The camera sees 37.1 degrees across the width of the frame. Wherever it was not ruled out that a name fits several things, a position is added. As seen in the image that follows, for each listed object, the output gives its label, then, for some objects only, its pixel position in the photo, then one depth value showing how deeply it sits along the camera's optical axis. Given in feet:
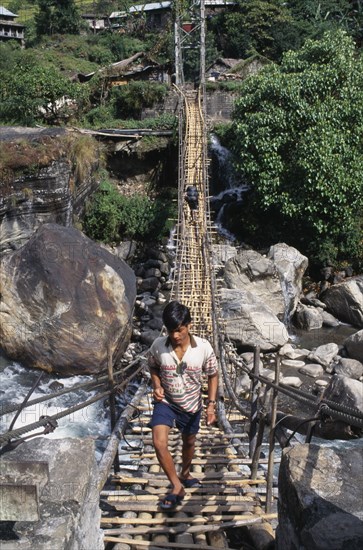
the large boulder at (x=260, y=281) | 32.96
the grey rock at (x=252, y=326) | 28.91
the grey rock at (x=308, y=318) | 33.12
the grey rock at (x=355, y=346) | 28.66
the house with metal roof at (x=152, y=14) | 86.38
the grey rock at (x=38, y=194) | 30.73
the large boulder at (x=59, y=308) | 24.22
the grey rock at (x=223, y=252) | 36.68
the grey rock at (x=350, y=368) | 26.96
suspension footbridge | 8.51
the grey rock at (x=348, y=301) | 33.40
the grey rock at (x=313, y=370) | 27.35
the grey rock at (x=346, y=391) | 22.36
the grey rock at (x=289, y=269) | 33.96
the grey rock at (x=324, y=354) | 28.58
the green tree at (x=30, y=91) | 44.55
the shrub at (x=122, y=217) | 41.11
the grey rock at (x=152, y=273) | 38.07
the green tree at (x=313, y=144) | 35.73
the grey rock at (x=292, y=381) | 26.00
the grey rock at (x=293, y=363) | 28.27
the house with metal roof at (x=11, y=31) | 91.91
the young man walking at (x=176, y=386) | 9.12
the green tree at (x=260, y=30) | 67.10
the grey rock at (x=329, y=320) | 33.40
